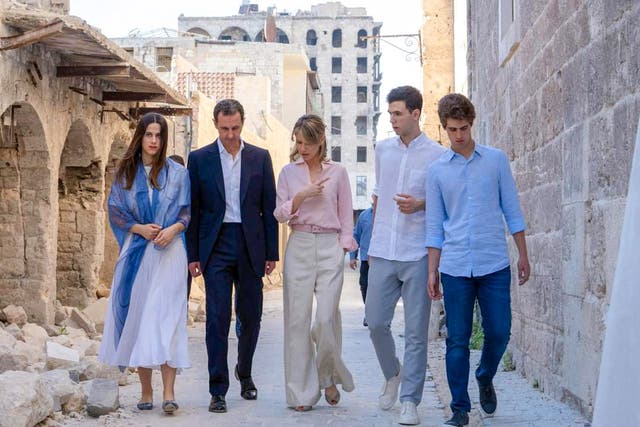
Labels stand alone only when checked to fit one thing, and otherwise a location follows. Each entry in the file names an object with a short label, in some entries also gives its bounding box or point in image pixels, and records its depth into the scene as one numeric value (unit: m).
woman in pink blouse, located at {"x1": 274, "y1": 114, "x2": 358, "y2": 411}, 5.83
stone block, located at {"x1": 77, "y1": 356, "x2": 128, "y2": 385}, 7.21
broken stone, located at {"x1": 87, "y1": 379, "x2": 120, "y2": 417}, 5.78
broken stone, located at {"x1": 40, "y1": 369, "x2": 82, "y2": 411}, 5.79
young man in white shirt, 5.38
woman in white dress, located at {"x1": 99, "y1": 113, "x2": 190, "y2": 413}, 5.75
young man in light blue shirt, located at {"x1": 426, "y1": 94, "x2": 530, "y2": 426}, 4.98
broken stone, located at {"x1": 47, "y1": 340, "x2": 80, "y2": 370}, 8.03
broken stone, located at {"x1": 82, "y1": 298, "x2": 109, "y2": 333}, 12.86
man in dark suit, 6.03
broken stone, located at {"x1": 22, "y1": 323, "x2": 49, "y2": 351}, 10.52
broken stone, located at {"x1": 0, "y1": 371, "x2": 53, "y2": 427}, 5.03
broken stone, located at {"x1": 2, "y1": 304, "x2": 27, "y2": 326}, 11.46
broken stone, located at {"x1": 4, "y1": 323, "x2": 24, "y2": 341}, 10.34
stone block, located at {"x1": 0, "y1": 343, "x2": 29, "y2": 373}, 7.63
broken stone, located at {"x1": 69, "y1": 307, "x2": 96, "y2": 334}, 12.10
